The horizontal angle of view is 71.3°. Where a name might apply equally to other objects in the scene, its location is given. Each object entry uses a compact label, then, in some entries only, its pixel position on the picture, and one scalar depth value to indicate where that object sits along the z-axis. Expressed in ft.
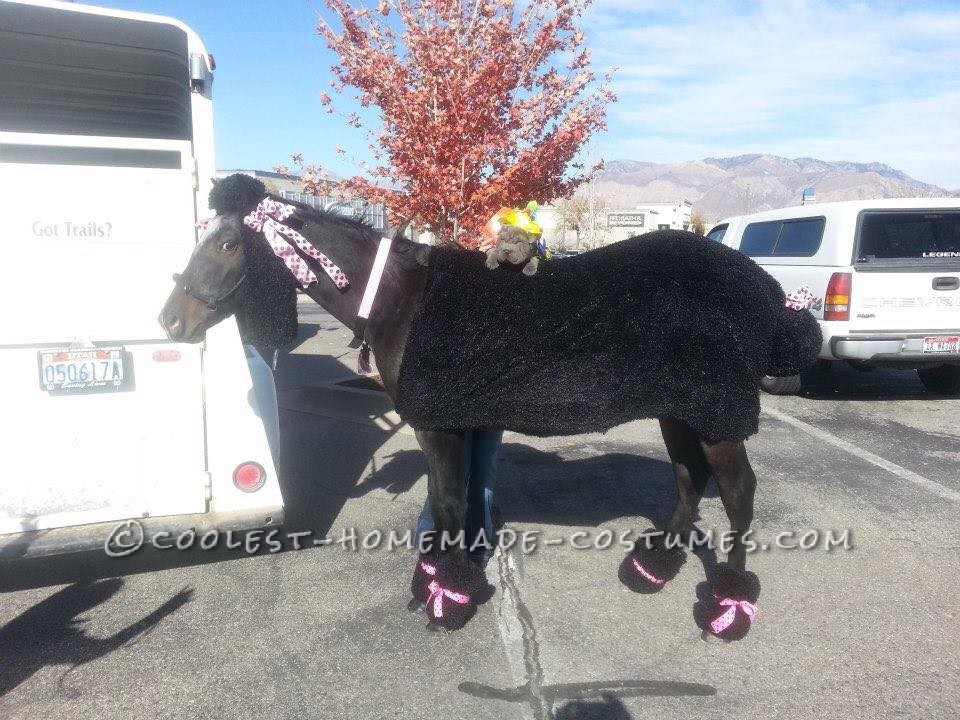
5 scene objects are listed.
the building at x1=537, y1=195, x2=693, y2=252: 196.65
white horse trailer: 10.18
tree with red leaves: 24.38
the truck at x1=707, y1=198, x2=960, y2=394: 23.89
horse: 9.04
